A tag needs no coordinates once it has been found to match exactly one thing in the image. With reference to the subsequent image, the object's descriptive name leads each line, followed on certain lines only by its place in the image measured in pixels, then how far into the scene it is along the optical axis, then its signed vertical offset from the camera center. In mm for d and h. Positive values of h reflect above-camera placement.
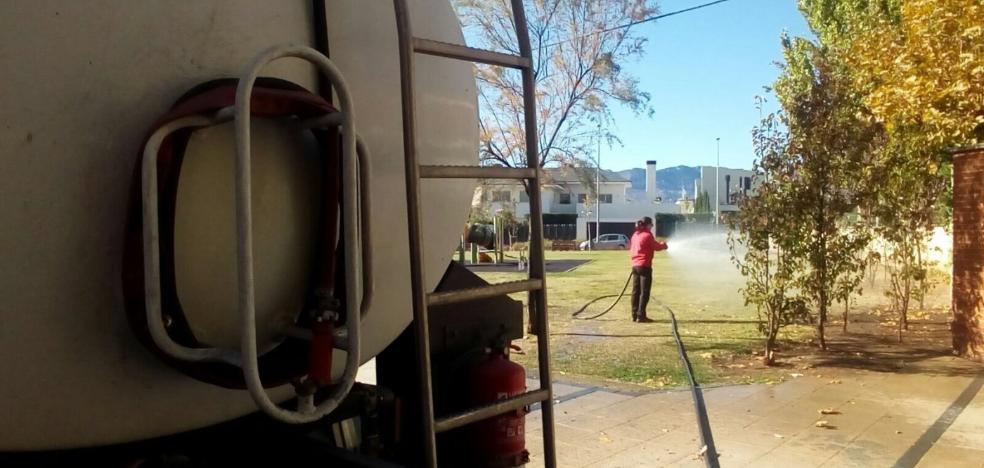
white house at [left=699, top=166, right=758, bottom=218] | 80588 +1793
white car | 53188 -2899
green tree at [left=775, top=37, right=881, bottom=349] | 8523 +252
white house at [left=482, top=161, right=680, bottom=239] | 63381 -608
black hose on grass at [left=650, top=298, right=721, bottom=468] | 5559 -1858
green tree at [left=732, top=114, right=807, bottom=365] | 8617 -459
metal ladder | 1941 -80
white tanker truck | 1461 -25
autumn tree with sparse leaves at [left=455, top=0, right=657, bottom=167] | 18469 +3331
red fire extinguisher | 2539 -709
